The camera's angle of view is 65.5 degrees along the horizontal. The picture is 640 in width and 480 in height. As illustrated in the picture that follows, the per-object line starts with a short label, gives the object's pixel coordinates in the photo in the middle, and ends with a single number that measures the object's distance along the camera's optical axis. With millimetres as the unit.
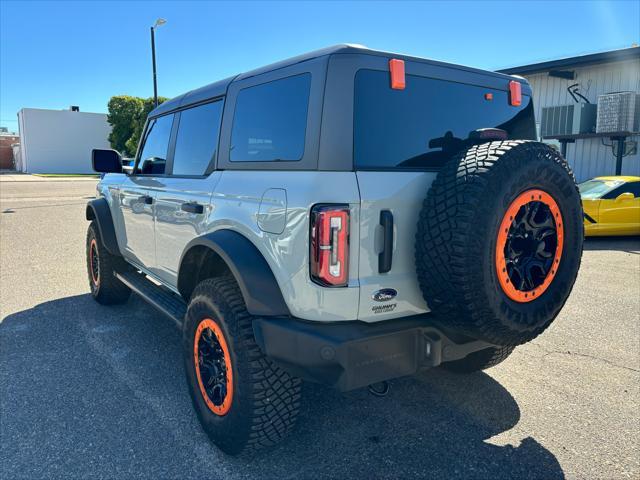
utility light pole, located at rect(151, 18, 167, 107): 19269
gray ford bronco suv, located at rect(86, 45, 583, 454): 2182
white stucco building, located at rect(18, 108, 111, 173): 48844
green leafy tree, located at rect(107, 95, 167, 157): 43500
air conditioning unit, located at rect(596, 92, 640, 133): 14000
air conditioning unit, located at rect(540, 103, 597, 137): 15273
